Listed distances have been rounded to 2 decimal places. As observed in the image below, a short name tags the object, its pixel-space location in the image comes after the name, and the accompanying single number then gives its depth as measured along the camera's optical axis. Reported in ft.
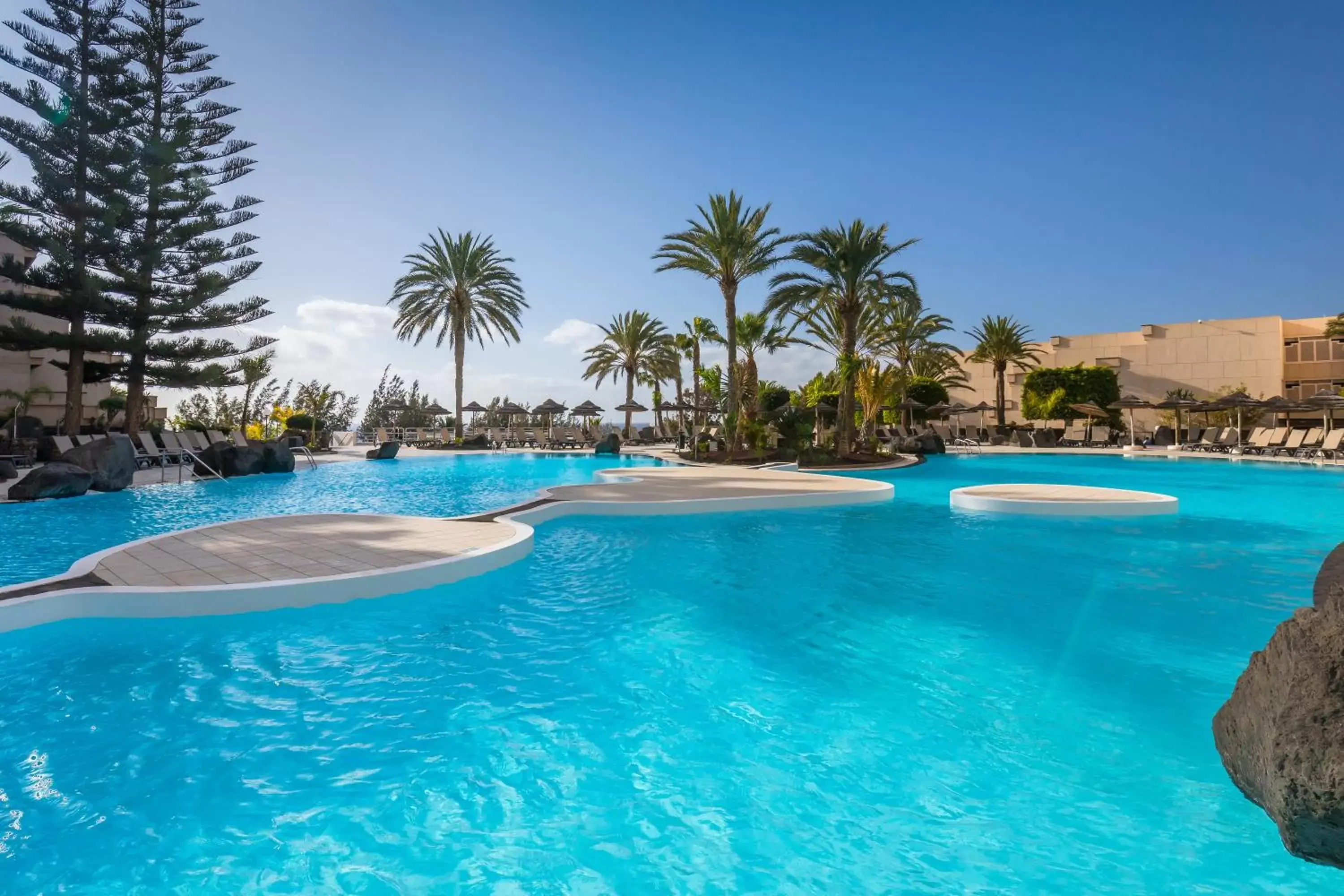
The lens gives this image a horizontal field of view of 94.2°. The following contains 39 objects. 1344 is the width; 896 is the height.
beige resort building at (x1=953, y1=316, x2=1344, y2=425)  128.06
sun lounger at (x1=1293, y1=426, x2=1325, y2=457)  75.72
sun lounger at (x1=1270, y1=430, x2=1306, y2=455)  77.20
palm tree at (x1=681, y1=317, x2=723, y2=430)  81.92
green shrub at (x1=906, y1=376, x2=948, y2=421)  128.16
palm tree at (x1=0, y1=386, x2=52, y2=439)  74.64
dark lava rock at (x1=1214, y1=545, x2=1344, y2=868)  6.85
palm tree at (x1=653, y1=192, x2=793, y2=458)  74.08
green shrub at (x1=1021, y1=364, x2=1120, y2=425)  132.57
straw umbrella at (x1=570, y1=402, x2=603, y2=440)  115.34
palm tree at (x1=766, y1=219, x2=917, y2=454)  67.77
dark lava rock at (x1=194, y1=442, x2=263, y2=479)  54.80
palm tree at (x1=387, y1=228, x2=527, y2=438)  109.40
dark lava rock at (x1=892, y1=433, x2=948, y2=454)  89.71
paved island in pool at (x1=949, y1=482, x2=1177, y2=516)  34.68
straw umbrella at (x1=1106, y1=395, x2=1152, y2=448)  103.65
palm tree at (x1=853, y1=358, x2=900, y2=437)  80.69
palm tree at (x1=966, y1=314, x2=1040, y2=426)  132.36
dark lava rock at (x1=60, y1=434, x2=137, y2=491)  41.78
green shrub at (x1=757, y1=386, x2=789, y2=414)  105.60
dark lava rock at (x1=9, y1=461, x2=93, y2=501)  36.70
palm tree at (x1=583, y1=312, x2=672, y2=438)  126.82
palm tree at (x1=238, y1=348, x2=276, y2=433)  91.45
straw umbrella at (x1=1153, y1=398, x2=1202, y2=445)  96.78
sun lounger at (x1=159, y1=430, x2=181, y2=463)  57.21
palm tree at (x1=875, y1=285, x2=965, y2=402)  100.27
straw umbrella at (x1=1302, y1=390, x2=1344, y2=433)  76.33
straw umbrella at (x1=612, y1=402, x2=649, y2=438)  114.73
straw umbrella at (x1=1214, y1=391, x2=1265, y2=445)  83.97
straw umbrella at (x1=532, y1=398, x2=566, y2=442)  111.86
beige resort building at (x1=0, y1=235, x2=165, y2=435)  80.79
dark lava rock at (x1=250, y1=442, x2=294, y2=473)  59.36
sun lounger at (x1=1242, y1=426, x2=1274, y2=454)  80.02
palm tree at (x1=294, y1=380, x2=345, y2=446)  120.67
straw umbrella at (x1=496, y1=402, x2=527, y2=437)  112.27
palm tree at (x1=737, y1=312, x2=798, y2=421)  80.07
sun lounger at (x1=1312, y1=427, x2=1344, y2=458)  72.13
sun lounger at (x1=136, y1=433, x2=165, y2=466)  54.65
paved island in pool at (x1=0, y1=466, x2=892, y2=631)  16.37
